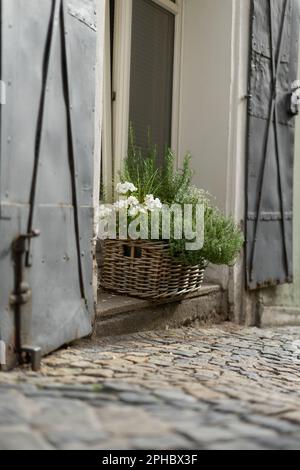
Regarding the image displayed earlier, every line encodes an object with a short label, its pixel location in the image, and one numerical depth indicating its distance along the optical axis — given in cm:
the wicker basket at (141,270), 388
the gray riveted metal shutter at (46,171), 269
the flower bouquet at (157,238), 387
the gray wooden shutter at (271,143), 497
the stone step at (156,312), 370
